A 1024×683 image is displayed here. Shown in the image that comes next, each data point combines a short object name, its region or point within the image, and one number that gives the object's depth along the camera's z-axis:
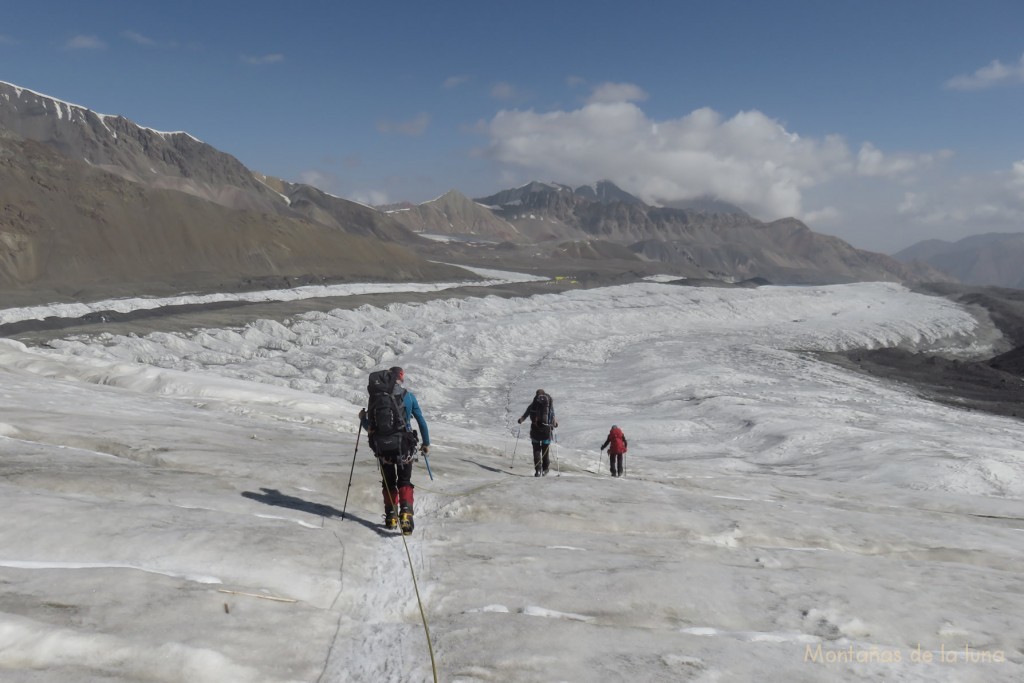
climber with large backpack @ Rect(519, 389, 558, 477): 14.14
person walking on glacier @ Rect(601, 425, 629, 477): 15.79
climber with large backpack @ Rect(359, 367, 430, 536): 8.33
